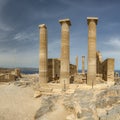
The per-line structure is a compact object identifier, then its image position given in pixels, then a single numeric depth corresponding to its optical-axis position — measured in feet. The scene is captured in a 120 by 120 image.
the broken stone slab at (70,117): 29.77
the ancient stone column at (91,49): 46.15
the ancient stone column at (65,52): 48.03
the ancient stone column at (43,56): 50.91
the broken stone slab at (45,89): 46.49
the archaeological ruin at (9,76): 80.04
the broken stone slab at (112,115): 25.46
